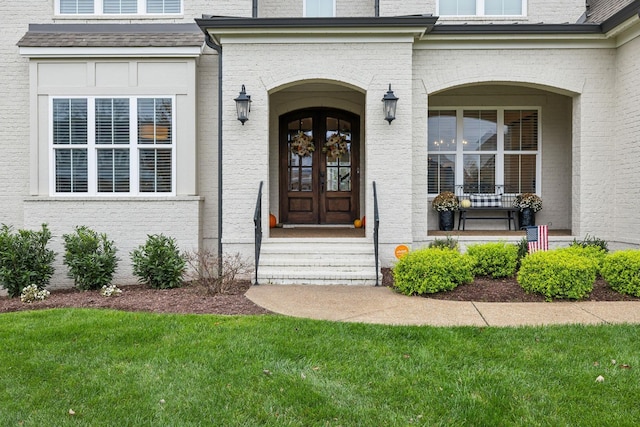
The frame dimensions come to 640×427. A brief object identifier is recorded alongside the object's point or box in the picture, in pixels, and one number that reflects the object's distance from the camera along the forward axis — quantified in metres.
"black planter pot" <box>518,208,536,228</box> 9.62
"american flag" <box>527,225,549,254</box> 7.53
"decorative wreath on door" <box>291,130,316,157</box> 10.66
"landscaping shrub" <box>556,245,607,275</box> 6.89
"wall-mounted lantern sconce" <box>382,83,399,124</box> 7.74
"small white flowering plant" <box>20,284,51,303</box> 6.73
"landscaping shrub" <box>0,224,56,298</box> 7.34
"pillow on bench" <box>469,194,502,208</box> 9.80
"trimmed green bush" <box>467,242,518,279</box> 7.36
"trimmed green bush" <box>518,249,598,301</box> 6.07
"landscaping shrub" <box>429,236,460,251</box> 8.18
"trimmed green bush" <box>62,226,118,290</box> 7.42
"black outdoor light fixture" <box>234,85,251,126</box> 7.80
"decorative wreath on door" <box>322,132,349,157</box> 10.71
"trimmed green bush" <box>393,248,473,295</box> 6.43
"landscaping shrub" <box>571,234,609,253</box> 8.01
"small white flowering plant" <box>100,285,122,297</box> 6.89
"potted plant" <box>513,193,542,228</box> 9.57
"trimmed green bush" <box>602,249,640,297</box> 6.25
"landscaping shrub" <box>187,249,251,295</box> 6.81
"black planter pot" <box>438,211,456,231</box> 9.59
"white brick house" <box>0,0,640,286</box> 7.97
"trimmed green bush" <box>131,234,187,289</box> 7.34
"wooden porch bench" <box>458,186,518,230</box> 9.73
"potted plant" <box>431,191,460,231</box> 9.53
